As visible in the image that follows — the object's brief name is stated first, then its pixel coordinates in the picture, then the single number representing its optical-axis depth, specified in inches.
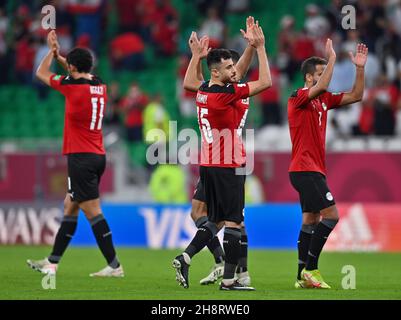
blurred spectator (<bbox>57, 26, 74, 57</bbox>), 1037.8
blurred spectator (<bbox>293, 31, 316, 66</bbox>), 959.6
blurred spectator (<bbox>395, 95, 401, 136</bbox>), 856.1
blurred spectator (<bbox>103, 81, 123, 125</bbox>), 973.2
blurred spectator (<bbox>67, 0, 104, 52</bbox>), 1061.1
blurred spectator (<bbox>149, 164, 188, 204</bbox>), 826.2
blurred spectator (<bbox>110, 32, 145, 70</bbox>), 1050.1
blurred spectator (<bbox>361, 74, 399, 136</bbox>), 846.5
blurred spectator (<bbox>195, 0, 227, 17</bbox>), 1070.4
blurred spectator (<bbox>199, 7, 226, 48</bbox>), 1008.8
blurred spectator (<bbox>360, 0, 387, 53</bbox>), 939.3
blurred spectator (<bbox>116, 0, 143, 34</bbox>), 1099.9
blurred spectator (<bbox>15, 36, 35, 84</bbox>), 1055.6
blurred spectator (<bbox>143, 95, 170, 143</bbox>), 916.0
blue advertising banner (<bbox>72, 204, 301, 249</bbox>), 786.8
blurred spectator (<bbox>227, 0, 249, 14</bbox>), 1079.0
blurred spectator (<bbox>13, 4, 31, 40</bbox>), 1077.1
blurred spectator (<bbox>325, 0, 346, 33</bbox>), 960.9
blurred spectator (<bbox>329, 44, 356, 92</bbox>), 894.4
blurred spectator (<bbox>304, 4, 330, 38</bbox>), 977.5
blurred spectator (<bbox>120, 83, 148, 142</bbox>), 943.7
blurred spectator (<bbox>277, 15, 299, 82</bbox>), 965.8
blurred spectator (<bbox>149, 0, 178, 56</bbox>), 1071.0
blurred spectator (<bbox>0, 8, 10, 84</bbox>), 1083.6
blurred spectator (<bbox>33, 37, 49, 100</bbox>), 1029.2
